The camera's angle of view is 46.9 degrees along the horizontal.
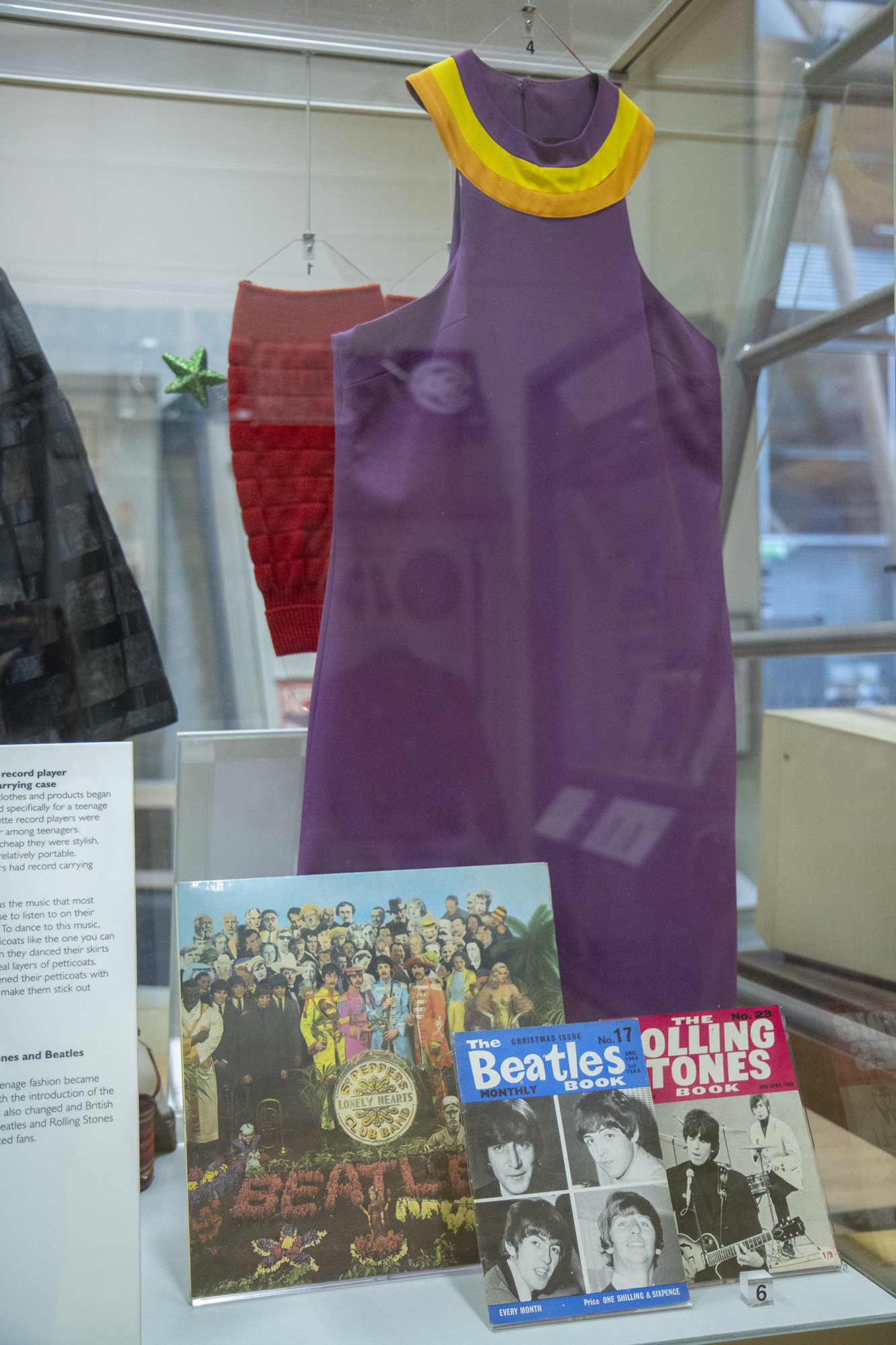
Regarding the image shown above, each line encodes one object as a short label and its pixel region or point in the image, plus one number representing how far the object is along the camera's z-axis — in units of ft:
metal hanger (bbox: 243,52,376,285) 3.43
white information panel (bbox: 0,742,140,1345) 2.21
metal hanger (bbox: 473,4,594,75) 3.20
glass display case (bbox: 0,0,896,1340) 3.14
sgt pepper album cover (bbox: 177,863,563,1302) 2.48
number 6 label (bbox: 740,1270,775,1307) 2.48
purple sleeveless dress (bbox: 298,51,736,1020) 3.04
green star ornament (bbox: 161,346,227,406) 3.51
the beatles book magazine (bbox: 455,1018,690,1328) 2.37
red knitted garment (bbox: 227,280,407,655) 3.38
